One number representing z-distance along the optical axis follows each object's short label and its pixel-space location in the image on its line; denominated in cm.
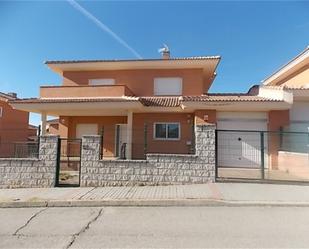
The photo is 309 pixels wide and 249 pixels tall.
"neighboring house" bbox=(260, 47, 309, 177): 833
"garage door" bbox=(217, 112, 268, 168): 936
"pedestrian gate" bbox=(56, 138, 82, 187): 711
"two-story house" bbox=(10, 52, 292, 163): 1016
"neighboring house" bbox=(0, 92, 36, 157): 1620
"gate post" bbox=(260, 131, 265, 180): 705
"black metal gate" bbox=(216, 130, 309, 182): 803
